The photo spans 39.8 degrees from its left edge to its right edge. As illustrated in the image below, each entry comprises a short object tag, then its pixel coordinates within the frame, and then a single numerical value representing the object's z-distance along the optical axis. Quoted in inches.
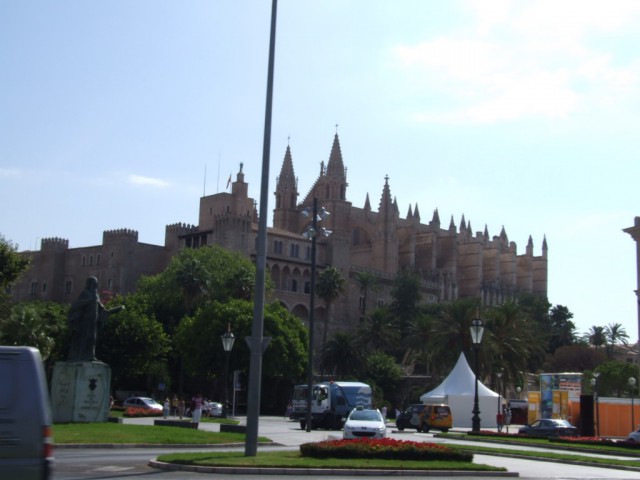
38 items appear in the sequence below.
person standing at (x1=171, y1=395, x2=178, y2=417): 2046.5
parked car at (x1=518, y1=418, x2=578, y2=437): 1441.9
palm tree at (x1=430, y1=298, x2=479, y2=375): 2458.2
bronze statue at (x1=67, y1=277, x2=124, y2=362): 1083.9
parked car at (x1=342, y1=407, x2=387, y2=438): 1050.7
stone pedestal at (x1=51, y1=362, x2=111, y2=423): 1059.9
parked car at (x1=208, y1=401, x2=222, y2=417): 2036.2
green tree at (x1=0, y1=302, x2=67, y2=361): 2014.0
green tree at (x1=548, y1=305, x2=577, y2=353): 4613.7
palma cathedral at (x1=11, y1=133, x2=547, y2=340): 3791.8
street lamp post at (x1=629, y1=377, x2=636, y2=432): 1654.8
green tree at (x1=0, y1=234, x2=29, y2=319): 2012.8
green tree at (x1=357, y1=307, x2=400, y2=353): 3452.3
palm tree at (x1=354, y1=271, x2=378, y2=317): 4104.3
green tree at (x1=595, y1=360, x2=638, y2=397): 2807.6
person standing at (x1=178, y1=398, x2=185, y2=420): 1833.0
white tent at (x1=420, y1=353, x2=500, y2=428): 1980.8
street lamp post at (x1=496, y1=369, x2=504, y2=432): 1619.6
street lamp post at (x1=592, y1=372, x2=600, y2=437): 1636.3
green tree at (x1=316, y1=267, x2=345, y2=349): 3435.0
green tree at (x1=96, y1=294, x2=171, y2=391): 2432.3
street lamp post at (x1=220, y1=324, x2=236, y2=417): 1546.5
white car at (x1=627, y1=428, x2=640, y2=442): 1222.3
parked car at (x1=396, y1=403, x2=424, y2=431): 1665.8
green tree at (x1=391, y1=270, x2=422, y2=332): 4067.4
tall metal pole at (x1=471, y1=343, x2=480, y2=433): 1327.5
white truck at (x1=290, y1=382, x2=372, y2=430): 1539.1
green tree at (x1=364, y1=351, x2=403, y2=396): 2903.5
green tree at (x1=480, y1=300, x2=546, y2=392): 2373.3
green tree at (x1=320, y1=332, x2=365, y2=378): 2849.4
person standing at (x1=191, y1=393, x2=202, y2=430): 1274.6
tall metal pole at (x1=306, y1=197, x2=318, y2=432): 1160.2
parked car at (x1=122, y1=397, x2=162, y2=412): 1964.8
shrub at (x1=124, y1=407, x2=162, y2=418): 1798.6
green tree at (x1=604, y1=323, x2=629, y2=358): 4837.6
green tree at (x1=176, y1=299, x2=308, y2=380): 2394.2
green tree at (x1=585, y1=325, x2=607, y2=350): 4817.9
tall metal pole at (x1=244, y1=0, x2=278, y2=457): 700.0
